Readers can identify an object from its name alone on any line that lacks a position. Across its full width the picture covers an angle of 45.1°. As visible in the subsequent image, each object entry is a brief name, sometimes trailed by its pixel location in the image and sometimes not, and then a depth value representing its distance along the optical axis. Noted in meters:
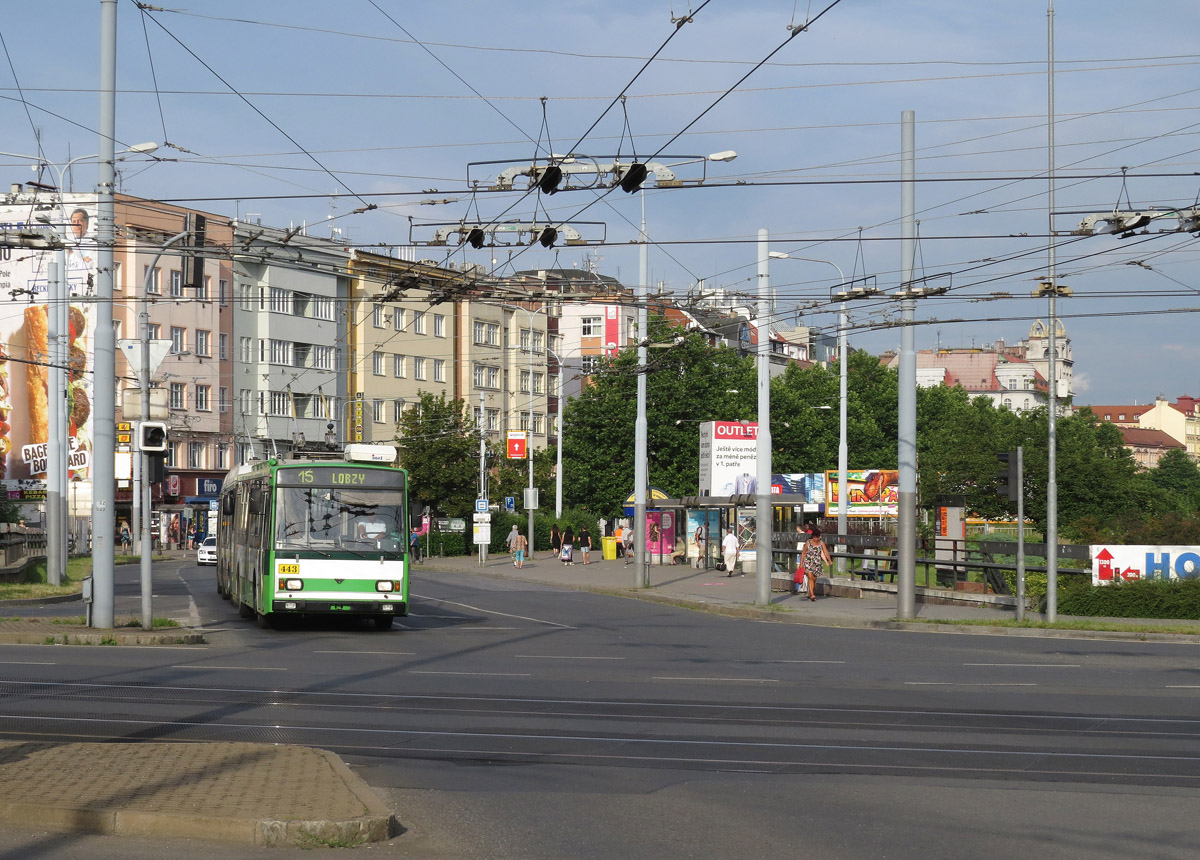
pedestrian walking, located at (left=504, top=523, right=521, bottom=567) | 57.64
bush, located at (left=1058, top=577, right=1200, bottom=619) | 27.11
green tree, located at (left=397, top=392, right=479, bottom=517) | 69.00
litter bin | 63.25
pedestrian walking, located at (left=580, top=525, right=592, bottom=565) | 59.38
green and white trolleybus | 23.70
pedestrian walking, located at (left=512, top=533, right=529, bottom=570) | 56.75
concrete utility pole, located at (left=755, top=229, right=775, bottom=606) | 30.03
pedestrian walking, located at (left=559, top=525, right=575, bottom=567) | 56.53
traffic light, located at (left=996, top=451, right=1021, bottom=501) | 25.52
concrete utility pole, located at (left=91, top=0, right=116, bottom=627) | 21.61
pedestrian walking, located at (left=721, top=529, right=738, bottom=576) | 45.81
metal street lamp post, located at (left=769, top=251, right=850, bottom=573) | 42.81
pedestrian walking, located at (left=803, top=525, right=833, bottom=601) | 33.09
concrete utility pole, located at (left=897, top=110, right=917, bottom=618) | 25.67
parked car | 58.84
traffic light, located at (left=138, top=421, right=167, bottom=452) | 21.91
